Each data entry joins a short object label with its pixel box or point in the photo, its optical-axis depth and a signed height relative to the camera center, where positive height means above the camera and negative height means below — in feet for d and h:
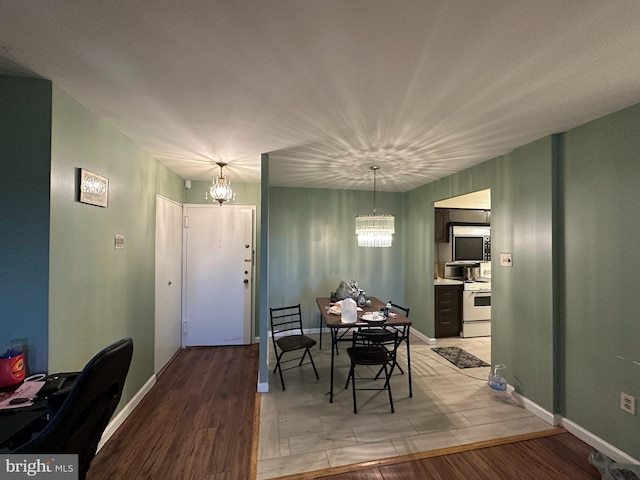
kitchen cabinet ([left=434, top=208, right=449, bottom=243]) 14.56 +0.99
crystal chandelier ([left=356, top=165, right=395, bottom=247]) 10.46 +0.52
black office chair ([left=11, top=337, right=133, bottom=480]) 2.96 -2.10
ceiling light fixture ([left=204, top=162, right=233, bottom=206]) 9.46 +1.85
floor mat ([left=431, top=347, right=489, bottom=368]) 10.71 -4.92
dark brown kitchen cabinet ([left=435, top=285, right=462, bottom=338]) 13.42 -3.47
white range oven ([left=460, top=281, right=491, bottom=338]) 13.57 -3.46
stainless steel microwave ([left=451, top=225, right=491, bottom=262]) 14.85 +0.00
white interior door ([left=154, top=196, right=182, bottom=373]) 9.84 -1.63
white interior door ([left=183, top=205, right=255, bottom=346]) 12.34 -1.53
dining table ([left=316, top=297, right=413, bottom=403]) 8.32 -2.58
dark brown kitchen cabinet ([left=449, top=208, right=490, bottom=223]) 14.80 +1.56
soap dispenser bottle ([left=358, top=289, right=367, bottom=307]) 10.59 -2.33
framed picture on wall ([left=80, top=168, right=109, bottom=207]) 5.70 +1.21
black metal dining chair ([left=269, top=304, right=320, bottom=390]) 9.21 -3.64
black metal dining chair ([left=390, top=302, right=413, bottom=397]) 8.21 -3.02
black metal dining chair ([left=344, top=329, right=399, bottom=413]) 7.80 -3.29
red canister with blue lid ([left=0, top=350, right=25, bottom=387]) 4.41 -2.17
